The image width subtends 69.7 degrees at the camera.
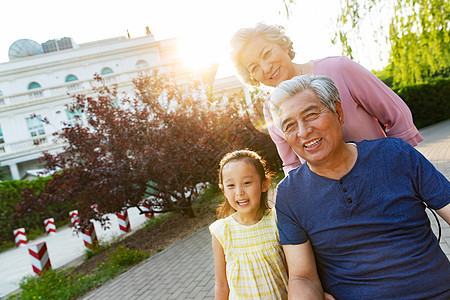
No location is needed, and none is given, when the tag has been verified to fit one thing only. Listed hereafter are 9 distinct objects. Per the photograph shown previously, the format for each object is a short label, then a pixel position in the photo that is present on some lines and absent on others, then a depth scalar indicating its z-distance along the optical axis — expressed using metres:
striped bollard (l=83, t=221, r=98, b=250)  8.29
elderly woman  1.94
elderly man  1.47
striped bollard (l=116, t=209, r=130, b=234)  9.78
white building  26.64
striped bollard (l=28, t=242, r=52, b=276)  6.99
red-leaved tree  7.11
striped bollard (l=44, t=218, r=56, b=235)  13.20
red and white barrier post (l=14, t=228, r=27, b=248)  12.21
